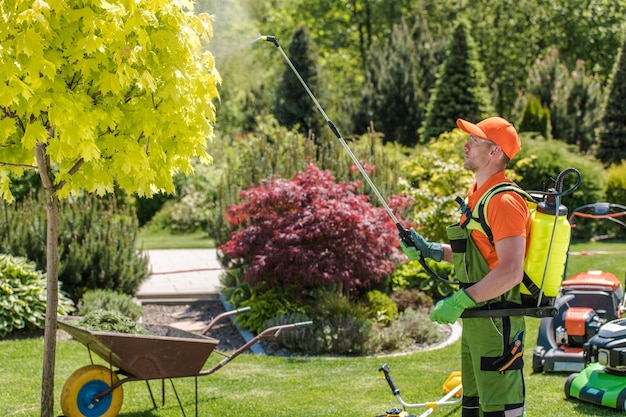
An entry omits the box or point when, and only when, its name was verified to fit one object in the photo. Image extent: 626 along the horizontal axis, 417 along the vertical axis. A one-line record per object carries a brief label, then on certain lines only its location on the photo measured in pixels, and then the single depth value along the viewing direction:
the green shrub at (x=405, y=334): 13.79
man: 6.12
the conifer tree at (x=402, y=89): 43.49
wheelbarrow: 8.12
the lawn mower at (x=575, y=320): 10.67
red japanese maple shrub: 14.31
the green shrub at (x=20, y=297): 13.34
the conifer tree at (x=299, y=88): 40.13
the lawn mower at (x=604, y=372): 8.69
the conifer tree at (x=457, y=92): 38.01
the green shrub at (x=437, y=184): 18.20
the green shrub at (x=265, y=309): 14.51
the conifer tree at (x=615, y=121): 35.92
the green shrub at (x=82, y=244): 15.62
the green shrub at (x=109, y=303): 14.71
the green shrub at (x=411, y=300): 16.02
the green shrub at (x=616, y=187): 27.56
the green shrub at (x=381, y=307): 15.04
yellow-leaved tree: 6.92
